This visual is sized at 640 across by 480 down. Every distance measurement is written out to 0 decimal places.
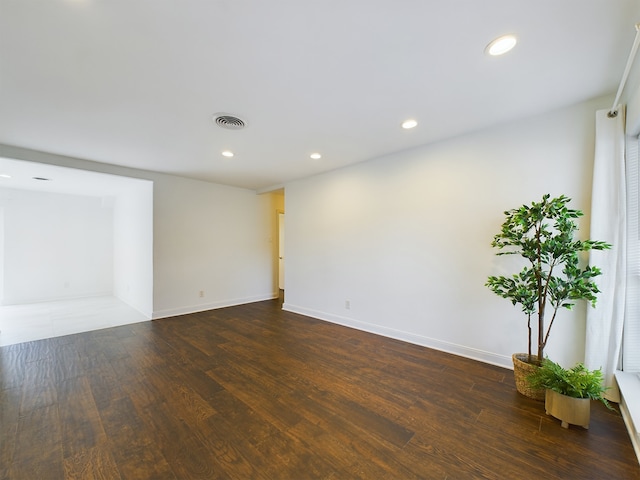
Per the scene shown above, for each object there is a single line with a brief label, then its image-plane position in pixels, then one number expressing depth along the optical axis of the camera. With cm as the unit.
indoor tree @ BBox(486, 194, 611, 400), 195
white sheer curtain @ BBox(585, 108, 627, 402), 196
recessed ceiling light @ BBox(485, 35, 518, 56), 154
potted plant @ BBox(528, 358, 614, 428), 171
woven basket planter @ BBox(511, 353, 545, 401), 205
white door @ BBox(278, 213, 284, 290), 647
